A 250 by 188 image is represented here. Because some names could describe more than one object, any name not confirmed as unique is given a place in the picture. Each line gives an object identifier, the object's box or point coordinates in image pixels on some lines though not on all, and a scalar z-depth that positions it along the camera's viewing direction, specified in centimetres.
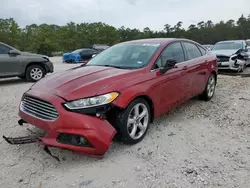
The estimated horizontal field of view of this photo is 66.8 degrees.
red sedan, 226
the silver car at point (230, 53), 793
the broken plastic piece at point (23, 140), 238
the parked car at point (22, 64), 641
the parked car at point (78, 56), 1684
